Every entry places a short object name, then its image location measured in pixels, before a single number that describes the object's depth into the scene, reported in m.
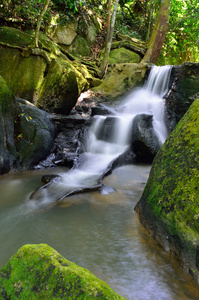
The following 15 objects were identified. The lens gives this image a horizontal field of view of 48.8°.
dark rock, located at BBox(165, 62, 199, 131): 7.93
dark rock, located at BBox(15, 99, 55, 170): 5.72
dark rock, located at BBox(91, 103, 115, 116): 8.30
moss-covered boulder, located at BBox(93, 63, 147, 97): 10.73
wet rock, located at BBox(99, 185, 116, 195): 4.30
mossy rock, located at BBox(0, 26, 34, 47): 7.69
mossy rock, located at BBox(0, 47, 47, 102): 7.55
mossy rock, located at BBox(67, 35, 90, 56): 12.41
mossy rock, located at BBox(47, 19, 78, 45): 11.23
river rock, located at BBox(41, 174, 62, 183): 4.57
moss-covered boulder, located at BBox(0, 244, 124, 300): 1.15
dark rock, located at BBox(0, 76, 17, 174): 5.09
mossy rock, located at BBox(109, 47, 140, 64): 13.20
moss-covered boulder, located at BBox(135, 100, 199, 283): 2.12
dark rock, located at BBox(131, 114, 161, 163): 6.48
